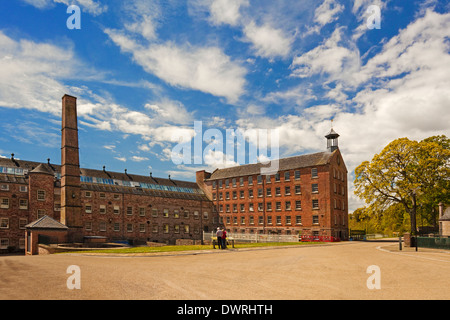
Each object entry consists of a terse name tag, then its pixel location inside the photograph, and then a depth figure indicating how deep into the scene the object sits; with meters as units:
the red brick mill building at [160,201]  43.88
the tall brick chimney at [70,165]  42.81
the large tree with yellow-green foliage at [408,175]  40.09
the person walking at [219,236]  26.59
